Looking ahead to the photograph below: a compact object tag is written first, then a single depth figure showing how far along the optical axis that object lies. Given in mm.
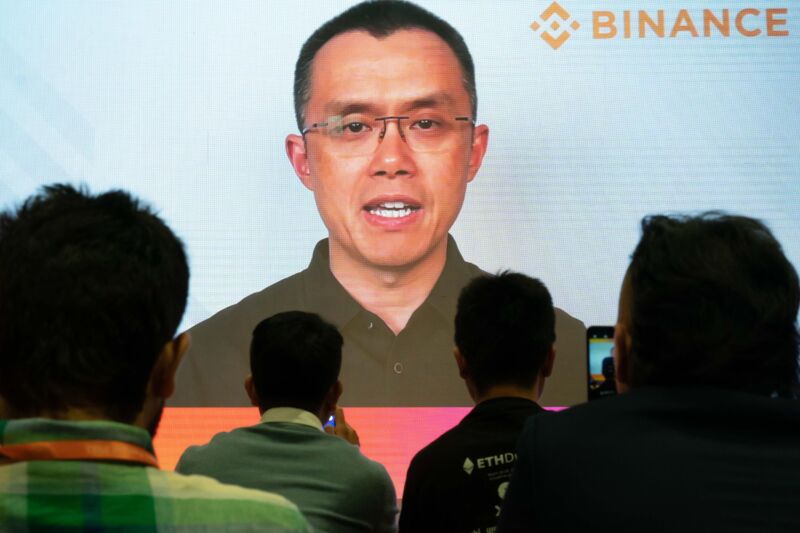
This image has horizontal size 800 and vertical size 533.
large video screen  6707
